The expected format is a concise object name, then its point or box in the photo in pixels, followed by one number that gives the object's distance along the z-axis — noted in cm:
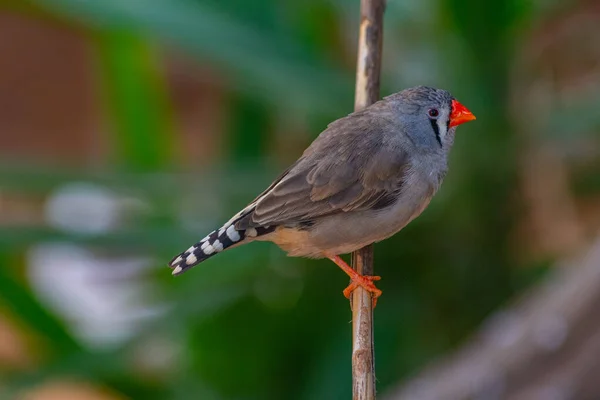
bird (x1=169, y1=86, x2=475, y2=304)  477
